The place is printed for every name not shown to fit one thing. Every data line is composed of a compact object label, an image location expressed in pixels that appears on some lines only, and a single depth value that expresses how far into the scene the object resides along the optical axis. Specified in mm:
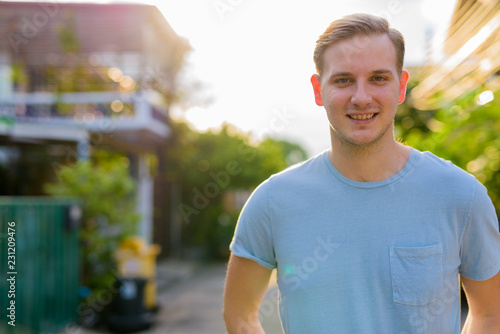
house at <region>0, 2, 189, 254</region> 11102
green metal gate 4973
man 1499
